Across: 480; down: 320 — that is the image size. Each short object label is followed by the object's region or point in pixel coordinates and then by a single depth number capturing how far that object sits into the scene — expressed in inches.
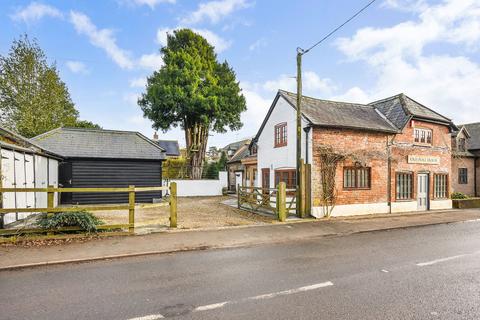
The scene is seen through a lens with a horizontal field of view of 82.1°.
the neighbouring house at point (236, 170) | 1118.2
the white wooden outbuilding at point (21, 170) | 384.5
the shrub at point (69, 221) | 332.8
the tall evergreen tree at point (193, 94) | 1061.8
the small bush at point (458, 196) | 778.2
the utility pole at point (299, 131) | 504.7
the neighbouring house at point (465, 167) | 1011.3
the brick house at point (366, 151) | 553.6
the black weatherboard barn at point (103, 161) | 689.6
